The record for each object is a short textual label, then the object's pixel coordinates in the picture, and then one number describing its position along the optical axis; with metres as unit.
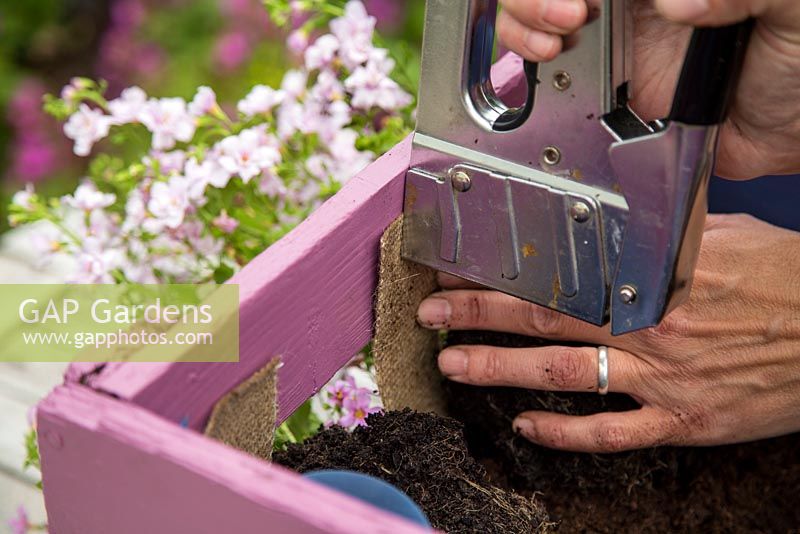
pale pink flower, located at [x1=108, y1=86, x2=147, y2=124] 0.79
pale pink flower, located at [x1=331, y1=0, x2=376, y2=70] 0.79
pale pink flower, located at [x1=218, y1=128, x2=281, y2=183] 0.76
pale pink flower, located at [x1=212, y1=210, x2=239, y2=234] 0.79
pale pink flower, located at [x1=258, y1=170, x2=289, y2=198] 0.80
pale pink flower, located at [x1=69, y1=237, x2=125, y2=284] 0.77
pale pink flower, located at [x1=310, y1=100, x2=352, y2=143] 0.80
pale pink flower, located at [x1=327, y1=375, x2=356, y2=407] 0.74
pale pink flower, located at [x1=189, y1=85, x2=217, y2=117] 0.79
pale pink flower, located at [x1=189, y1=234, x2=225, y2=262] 0.80
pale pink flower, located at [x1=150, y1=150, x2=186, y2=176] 0.79
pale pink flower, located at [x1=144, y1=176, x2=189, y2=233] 0.76
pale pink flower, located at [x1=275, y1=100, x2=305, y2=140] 0.80
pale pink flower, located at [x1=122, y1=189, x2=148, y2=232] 0.78
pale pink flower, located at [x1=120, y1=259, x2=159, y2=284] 0.80
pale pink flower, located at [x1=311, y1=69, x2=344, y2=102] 0.80
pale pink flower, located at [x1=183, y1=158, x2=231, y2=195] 0.76
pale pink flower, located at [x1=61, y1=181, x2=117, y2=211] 0.79
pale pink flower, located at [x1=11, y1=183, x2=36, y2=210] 0.80
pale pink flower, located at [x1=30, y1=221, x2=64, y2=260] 0.80
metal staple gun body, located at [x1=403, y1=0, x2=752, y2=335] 0.65
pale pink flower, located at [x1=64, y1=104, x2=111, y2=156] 0.80
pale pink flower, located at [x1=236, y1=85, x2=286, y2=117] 0.79
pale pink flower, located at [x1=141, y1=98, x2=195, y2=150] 0.79
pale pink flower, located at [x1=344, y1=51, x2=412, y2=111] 0.79
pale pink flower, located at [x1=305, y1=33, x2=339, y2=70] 0.80
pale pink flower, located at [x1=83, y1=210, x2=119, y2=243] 0.79
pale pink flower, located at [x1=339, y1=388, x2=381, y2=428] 0.73
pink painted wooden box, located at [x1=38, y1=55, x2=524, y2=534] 0.60
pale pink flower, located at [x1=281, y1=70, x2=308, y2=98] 0.81
